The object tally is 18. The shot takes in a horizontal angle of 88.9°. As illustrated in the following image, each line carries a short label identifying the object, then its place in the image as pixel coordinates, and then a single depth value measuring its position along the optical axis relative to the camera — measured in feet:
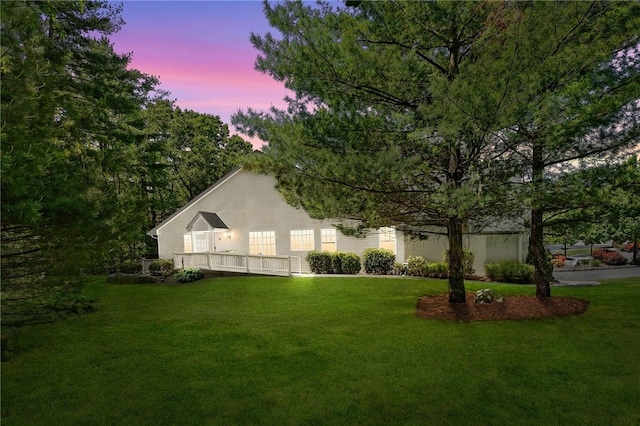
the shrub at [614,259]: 79.92
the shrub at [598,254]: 86.44
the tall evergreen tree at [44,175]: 15.15
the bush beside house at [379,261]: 52.70
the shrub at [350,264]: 53.11
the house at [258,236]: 53.62
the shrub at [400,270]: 52.47
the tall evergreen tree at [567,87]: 19.80
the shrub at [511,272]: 46.24
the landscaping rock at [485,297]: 30.14
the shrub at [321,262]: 55.01
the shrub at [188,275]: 52.53
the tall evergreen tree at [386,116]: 21.35
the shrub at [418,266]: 50.44
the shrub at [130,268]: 66.03
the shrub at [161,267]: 60.18
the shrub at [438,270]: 49.03
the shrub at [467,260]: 50.46
